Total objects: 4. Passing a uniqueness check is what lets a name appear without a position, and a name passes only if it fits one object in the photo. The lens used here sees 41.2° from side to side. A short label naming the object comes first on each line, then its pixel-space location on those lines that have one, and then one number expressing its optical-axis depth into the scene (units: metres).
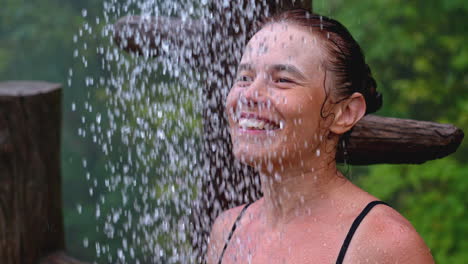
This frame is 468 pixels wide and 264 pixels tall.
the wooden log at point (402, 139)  2.12
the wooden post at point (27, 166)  2.89
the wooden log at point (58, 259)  3.06
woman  1.64
